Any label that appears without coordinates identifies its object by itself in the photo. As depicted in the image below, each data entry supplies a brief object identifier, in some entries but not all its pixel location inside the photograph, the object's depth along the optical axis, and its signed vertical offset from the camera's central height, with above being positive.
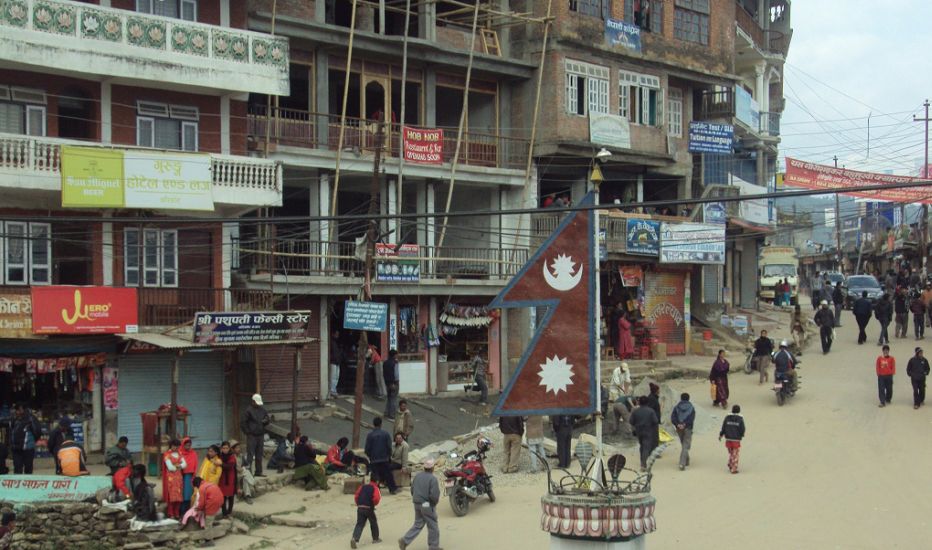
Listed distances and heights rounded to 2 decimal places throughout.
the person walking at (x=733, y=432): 23.06 -3.18
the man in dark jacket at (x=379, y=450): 22.44 -3.46
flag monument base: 13.49 -2.93
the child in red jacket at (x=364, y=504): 18.98 -3.82
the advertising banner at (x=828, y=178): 45.03 +3.97
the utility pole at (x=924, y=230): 56.48 +2.30
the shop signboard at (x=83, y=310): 24.42 -0.73
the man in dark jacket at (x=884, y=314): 37.19 -1.27
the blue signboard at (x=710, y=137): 40.50 +4.96
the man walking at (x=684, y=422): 23.80 -3.08
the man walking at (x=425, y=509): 18.52 -3.81
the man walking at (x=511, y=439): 23.97 -3.50
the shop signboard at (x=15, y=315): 24.14 -0.82
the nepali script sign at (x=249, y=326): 24.61 -1.12
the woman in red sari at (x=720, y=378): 28.75 -2.63
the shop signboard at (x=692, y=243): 38.91 +1.14
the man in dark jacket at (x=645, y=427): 23.72 -3.19
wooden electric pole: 25.89 -0.16
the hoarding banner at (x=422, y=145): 32.94 +3.84
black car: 52.20 -0.55
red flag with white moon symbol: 13.73 -0.68
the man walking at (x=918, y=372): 27.47 -2.35
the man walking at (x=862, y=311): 37.62 -1.18
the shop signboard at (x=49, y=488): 20.91 -3.91
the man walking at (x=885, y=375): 28.05 -2.48
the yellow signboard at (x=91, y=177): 24.52 +2.18
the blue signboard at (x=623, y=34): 37.78 +8.15
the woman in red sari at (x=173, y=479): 20.41 -3.70
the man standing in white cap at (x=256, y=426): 23.64 -3.13
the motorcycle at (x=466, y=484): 21.08 -3.92
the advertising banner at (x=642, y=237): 37.72 +1.30
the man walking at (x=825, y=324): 36.19 -1.55
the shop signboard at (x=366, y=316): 27.02 -0.95
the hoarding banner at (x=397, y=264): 31.70 +0.35
